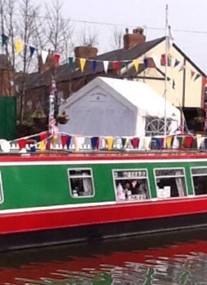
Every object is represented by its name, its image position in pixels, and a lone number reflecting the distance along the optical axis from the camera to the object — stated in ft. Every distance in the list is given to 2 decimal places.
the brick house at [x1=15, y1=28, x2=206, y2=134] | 108.99
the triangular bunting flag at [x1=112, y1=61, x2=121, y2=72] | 60.08
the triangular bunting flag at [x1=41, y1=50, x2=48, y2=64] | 47.82
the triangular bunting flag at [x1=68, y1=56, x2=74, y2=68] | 53.26
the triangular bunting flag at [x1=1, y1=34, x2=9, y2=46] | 45.73
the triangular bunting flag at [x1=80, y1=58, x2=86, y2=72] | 53.31
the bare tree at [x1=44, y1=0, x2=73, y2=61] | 105.81
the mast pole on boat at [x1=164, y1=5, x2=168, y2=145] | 55.21
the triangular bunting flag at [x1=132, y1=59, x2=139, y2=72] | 57.75
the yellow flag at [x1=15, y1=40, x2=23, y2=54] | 46.34
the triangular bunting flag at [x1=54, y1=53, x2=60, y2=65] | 51.39
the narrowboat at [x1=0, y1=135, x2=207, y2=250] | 40.09
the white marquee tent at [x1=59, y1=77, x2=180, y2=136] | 79.30
